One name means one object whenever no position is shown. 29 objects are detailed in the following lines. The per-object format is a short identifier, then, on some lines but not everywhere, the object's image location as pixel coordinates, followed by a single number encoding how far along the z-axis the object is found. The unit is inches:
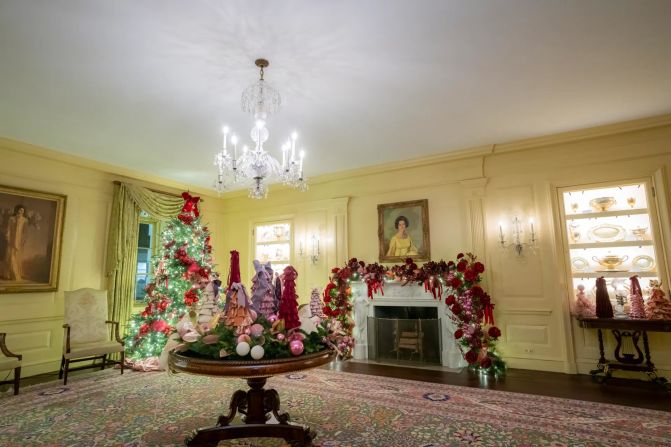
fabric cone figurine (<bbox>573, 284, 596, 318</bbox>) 173.3
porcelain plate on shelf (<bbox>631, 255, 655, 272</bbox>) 171.5
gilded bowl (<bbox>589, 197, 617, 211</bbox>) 182.7
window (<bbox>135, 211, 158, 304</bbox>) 237.5
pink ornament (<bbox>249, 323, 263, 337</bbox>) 93.6
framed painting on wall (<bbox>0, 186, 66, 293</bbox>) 181.8
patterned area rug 105.4
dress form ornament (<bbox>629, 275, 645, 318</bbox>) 160.6
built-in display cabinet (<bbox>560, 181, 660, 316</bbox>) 173.6
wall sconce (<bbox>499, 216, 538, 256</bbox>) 192.4
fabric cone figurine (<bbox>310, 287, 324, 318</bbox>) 111.5
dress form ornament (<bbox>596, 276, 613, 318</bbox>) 166.1
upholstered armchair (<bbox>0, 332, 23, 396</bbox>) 147.3
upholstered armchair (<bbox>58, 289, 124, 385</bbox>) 171.5
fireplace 199.0
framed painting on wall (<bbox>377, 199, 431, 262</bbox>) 219.1
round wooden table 88.1
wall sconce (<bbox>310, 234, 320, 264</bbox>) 252.7
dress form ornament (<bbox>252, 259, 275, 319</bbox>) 103.3
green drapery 216.2
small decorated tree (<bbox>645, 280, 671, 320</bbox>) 155.3
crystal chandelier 134.4
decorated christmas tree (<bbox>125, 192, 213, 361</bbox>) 202.7
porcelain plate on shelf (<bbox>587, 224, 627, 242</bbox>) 179.8
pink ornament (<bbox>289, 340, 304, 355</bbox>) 93.6
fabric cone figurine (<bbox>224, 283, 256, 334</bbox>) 96.7
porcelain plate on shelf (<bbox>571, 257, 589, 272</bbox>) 184.7
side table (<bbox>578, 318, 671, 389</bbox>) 153.8
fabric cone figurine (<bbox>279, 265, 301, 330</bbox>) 100.3
